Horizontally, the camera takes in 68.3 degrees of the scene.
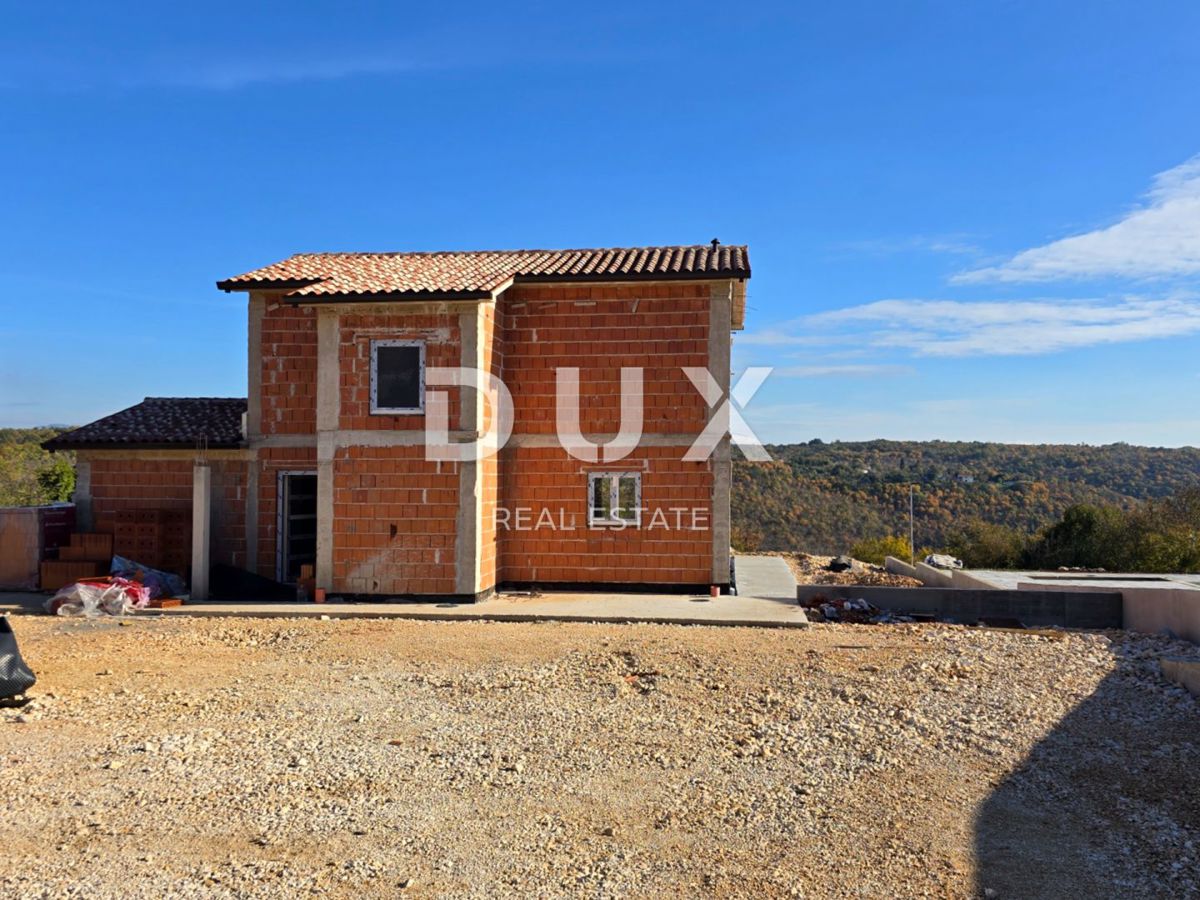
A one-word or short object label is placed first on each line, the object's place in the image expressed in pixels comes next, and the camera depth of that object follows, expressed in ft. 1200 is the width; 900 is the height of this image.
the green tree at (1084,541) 75.10
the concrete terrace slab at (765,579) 50.13
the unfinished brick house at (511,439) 46.80
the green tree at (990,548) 82.75
